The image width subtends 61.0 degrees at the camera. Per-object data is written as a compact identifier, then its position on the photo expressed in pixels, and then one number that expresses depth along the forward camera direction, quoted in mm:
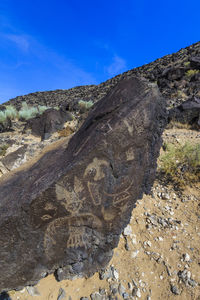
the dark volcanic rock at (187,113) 6051
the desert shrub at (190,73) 12375
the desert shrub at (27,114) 11693
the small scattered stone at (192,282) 1843
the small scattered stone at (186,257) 2078
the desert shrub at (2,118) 9289
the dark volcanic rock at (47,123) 8172
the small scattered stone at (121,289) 1781
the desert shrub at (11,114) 10247
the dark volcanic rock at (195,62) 13393
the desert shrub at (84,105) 11670
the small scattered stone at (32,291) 1786
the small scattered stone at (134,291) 1776
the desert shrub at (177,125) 5945
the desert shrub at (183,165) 3297
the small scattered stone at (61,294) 1744
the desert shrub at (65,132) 7363
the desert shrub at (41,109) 13255
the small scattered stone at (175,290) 1787
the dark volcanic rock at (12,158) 4418
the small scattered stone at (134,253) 2109
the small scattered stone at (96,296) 1737
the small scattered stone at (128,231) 2328
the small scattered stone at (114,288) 1777
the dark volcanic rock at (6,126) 9448
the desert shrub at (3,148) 5658
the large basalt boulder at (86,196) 1594
